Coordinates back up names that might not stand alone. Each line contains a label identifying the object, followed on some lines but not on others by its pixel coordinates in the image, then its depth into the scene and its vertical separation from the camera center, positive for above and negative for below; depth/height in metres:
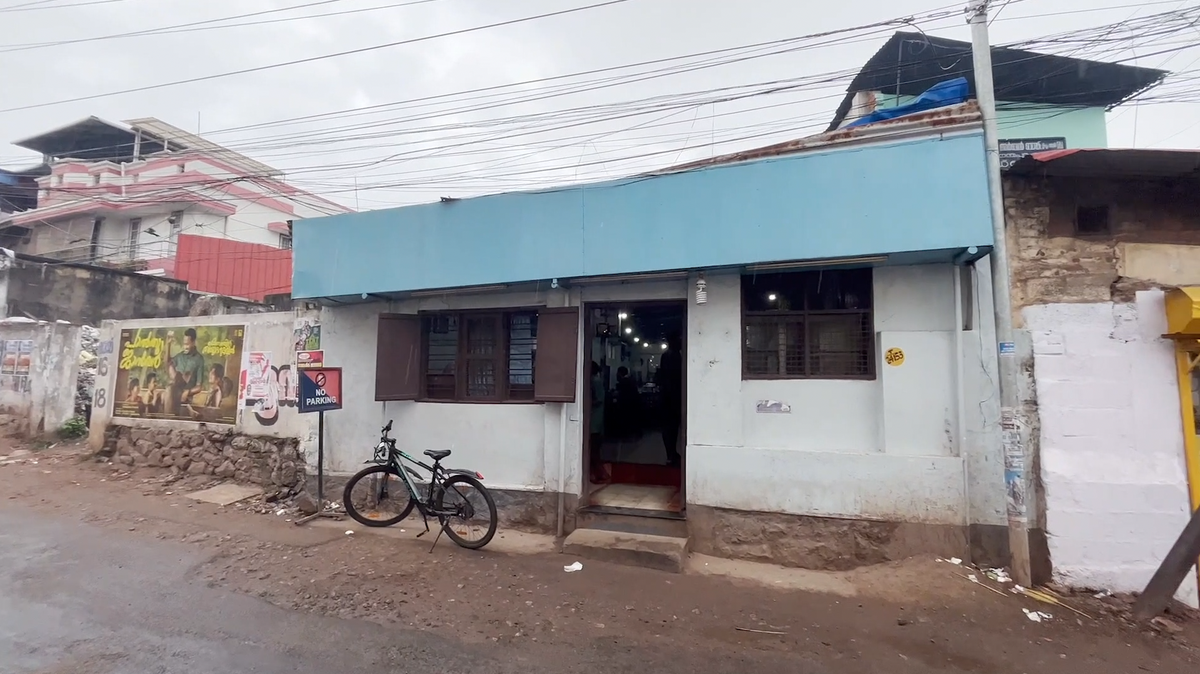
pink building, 22.19 +7.26
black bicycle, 6.15 -1.34
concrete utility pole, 4.81 +0.00
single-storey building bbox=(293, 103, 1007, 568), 5.23 +0.56
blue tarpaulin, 6.12 +3.21
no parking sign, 6.90 -0.10
